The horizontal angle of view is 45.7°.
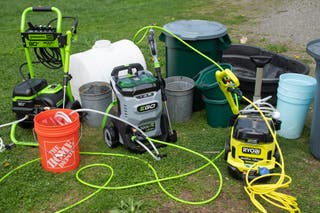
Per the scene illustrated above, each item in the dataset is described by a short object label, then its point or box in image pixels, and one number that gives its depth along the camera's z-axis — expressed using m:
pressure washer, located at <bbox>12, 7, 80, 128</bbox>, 3.83
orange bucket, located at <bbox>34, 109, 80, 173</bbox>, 3.16
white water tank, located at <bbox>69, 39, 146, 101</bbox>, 4.18
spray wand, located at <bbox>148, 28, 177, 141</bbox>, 3.61
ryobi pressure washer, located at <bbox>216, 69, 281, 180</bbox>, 3.01
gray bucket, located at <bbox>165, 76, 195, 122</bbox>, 4.01
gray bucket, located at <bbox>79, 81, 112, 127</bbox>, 3.97
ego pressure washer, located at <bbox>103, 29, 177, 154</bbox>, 3.45
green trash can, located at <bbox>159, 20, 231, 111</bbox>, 4.07
